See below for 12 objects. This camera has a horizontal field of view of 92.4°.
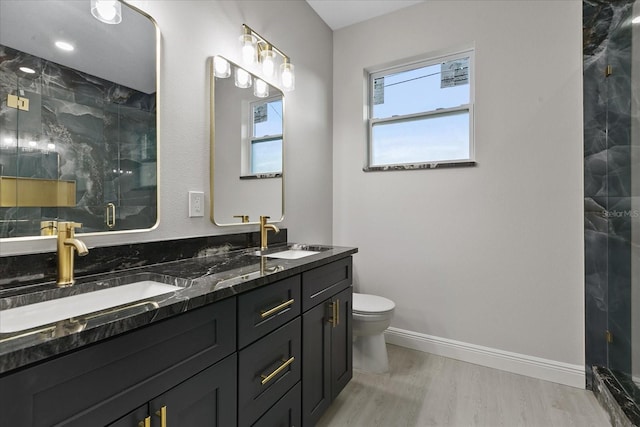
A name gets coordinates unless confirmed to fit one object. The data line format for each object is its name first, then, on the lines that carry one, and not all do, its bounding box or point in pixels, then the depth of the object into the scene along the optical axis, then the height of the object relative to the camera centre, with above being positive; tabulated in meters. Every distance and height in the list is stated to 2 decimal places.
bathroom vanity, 0.57 -0.36
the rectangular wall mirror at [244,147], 1.65 +0.40
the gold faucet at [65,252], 0.97 -0.13
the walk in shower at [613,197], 1.65 +0.08
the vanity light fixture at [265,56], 1.79 +0.97
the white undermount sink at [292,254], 1.80 -0.25
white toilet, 2.03 -0.82
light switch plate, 1.50 +0.04
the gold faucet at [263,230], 1.87 -0.11
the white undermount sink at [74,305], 0.77 -0.27
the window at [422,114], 2.40 +0.80
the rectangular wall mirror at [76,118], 0.94 +0.33
